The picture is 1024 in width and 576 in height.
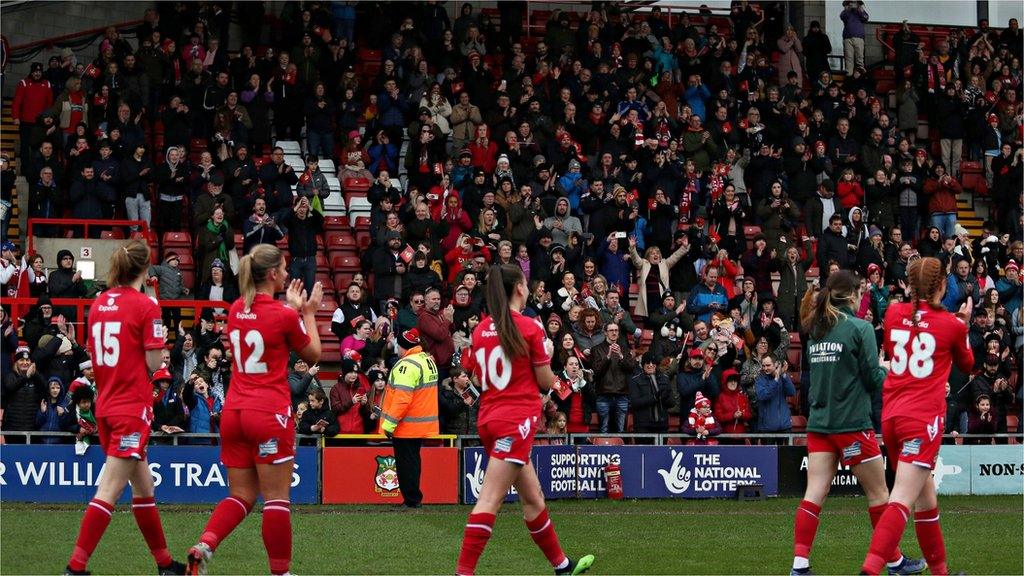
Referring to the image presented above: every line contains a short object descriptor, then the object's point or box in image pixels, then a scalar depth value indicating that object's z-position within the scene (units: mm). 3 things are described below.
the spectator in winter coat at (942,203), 27000
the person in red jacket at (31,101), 24312
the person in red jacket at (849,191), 26250
